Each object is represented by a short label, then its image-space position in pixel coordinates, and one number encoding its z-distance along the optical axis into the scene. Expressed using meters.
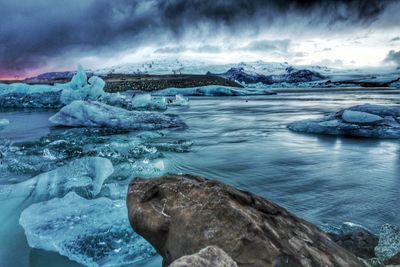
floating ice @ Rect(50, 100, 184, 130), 13.33
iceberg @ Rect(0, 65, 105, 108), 25.31
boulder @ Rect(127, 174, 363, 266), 2.17
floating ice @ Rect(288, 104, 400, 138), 10.42
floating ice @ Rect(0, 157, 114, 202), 5.15
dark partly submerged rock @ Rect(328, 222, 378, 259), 3.10
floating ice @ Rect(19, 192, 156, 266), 3.33
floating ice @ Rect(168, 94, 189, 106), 28.73
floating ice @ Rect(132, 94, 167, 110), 23.73
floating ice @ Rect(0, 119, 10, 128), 15.46
